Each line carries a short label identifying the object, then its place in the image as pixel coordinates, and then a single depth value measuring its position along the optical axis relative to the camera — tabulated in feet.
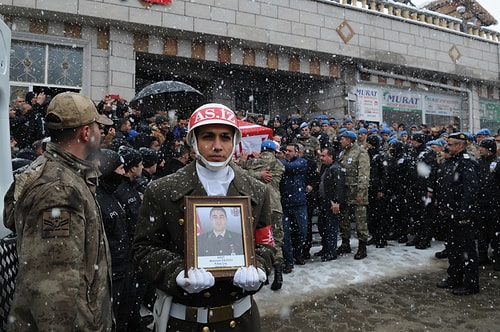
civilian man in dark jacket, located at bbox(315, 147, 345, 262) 24.75
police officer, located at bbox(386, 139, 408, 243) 29.35
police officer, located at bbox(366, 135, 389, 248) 28.68
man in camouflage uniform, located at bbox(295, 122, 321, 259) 26.05
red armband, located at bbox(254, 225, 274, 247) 7.77
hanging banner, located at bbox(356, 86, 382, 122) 52.19
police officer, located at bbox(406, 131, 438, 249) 28.32
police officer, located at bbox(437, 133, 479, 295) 18.58
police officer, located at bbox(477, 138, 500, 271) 23.89
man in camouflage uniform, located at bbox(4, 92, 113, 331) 5.94
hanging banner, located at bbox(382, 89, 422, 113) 54.85
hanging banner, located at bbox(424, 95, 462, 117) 59.31
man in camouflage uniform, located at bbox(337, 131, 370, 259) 25.35
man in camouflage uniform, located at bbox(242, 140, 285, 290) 19.86
